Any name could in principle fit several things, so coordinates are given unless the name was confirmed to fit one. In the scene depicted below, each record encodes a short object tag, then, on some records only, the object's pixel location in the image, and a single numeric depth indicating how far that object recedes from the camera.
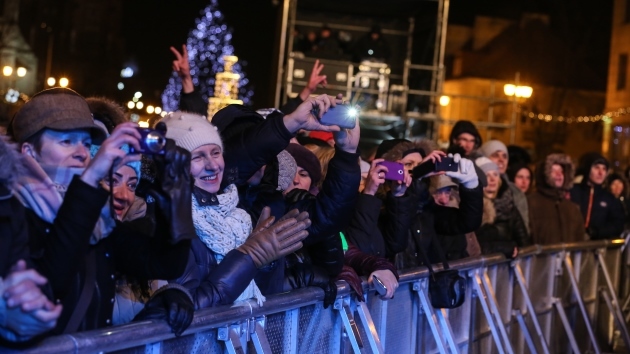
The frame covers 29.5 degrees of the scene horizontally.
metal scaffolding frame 18.09
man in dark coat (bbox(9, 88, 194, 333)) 3.80
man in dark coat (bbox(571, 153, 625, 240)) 13.69
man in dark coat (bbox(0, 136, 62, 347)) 3.31
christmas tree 49.78
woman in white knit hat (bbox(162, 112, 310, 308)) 4.76
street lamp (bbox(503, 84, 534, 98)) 27.64
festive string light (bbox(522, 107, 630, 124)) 42.12
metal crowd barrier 4.41
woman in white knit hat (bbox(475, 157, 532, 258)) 9.21
